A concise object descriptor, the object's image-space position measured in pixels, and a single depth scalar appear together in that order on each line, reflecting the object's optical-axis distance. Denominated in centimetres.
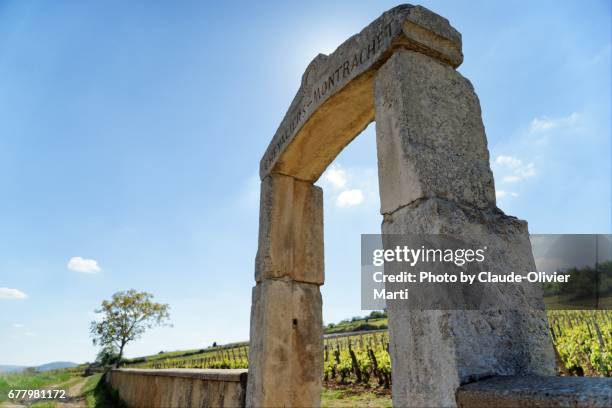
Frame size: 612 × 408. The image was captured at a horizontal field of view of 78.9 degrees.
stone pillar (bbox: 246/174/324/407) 378
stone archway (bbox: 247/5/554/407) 182
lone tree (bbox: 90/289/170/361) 3644
